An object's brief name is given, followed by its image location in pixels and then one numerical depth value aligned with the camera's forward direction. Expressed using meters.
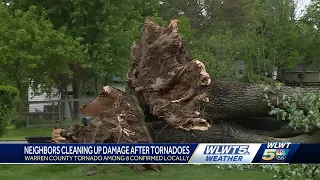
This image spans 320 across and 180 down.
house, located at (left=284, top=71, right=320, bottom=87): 53.16
